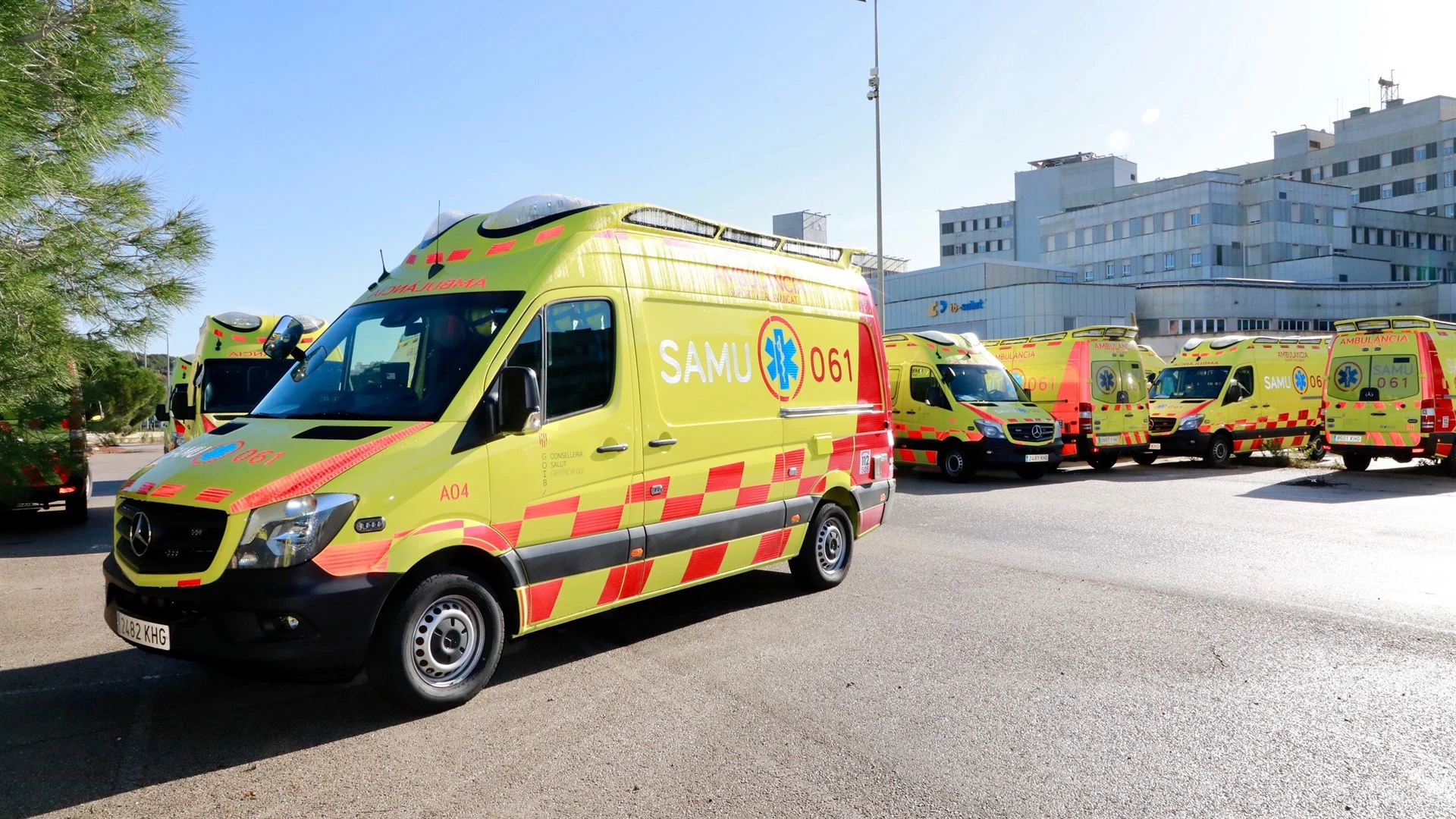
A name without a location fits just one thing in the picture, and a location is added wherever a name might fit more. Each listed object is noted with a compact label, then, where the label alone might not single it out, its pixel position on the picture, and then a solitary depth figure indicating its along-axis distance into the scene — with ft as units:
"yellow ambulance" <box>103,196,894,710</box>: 14.32
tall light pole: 87.85
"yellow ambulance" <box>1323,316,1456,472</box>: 53.57
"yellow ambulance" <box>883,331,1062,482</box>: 52.06
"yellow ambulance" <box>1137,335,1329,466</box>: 63.93
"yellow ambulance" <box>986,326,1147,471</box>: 59.77
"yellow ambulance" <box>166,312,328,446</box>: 40.34
